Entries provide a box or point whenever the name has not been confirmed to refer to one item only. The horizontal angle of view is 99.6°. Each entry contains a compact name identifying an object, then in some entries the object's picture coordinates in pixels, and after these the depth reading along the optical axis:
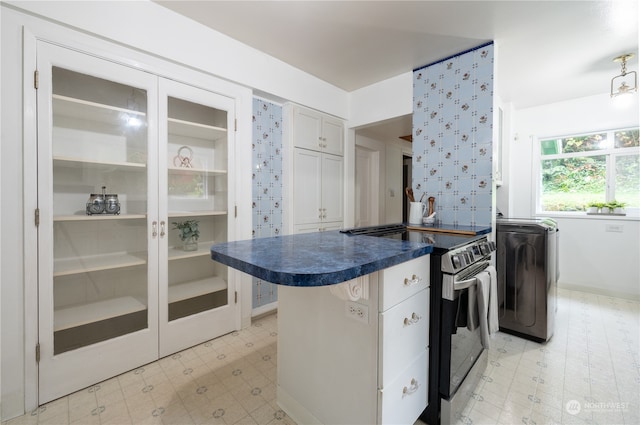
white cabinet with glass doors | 1.58
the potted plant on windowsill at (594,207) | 3.30
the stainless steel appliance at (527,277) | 2.21
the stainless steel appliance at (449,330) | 1.36
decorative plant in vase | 2.15
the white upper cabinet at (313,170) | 2.84
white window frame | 3.18
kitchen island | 1.02
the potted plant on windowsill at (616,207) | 3.17
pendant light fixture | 2.47
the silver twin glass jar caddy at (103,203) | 1.75
